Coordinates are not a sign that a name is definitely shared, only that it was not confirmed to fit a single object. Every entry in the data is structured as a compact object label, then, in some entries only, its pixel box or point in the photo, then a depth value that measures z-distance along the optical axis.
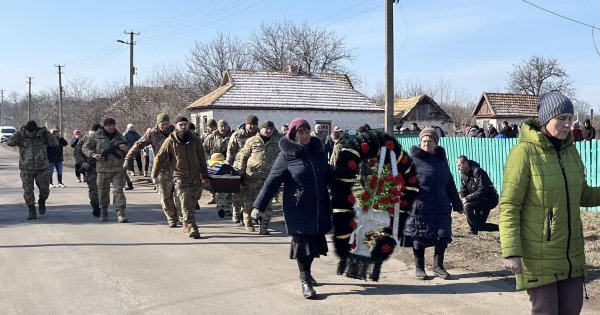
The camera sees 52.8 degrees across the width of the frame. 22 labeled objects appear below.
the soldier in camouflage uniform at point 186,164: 9.38
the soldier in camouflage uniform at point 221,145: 11.91
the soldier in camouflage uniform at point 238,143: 10.79
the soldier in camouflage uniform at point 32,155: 11.21
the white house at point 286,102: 32.28
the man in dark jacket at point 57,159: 17.50
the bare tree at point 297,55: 56.50
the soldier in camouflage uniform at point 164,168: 10.12
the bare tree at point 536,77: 63.19
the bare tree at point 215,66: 51.80
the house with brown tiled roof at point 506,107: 49.19
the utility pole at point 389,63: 14.09
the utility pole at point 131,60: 35.16
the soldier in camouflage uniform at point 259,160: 9.84
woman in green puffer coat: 3.89
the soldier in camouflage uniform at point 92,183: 11.58
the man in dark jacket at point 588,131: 18.66
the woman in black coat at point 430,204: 6.80
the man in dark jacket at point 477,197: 9.09
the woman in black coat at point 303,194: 6.22
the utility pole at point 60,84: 49.17
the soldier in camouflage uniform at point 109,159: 10.73
